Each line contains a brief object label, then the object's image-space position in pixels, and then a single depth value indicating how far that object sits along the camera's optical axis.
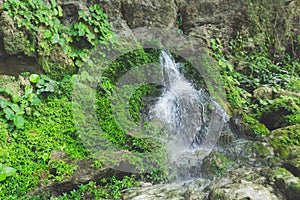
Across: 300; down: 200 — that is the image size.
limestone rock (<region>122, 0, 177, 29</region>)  6.43
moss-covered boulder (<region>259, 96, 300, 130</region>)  4.79
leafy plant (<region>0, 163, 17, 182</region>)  2.94
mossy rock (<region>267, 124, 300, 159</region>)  3.57
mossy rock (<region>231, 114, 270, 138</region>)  4.60
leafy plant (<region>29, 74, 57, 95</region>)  4.12
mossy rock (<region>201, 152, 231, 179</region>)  3.58
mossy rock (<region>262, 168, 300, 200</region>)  2.53
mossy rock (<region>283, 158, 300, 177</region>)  2.90
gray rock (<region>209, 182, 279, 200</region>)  2.42
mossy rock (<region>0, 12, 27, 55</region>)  4.16
